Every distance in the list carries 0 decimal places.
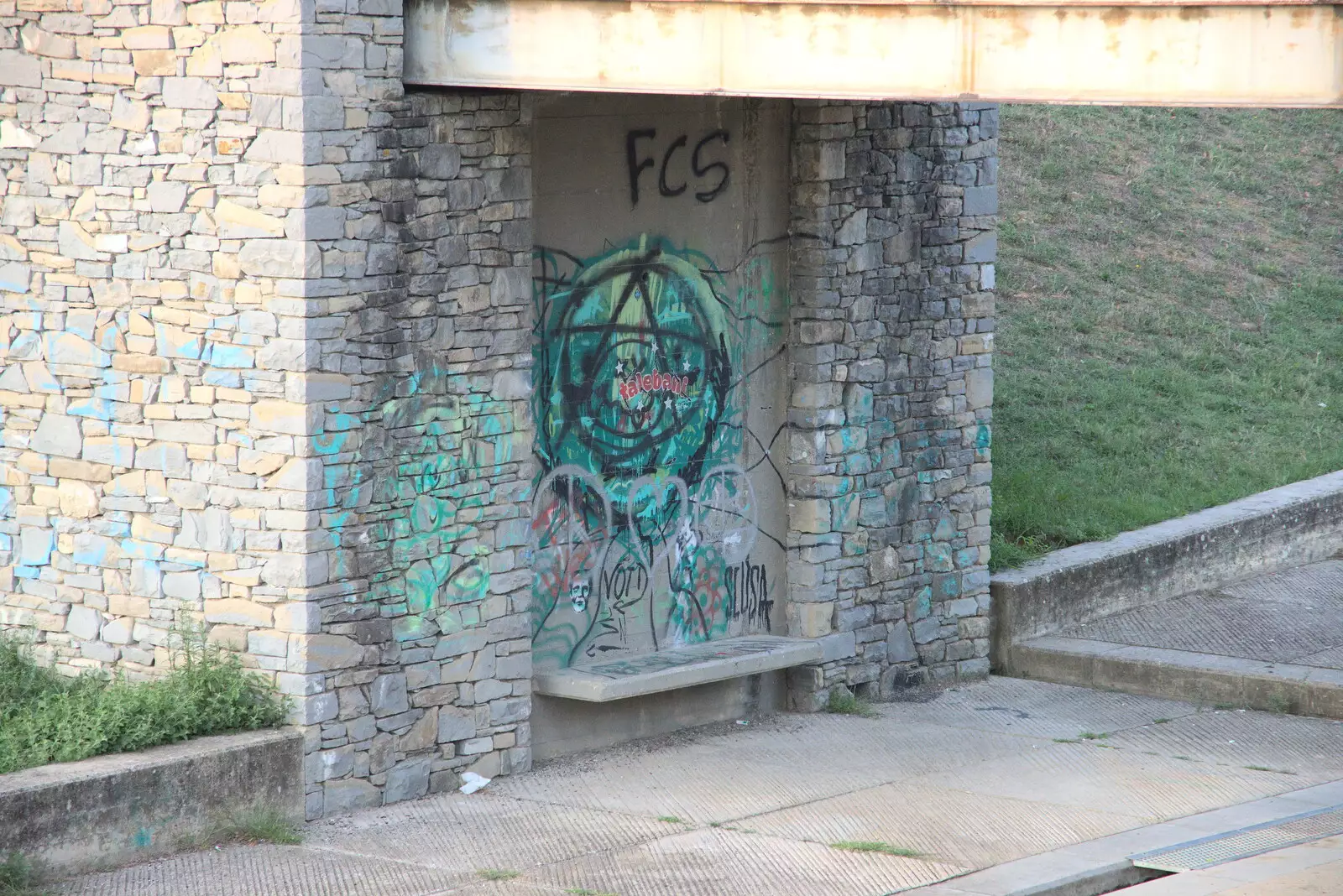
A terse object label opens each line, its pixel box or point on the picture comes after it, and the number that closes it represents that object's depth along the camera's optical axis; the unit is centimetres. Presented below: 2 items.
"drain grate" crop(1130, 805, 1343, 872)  1498
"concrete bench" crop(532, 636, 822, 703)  1737
